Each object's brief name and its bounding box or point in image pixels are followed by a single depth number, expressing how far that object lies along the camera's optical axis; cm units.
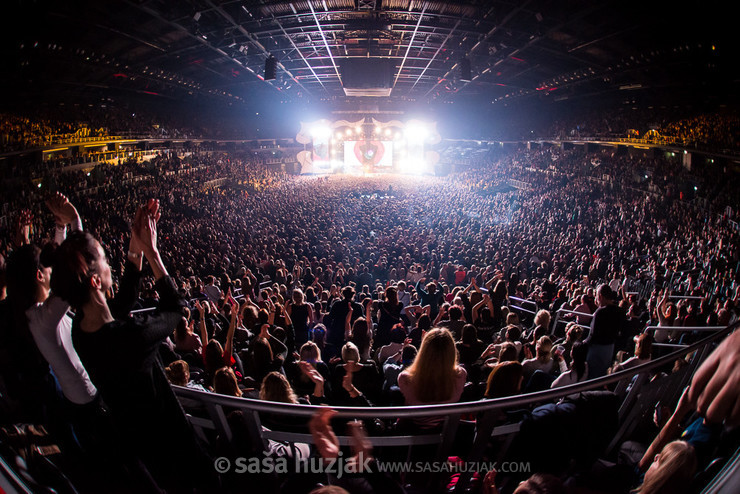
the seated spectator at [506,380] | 249
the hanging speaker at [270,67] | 1500
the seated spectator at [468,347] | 390
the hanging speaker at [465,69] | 1547
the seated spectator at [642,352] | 332
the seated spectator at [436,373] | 230
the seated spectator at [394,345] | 436
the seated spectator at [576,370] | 307
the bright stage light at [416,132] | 4619
